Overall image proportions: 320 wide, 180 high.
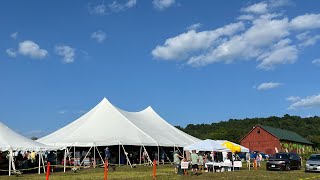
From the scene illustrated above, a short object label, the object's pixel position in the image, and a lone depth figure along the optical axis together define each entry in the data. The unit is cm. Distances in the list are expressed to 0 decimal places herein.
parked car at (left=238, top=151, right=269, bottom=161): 3429
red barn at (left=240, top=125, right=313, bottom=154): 5570
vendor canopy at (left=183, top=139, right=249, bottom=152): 1853
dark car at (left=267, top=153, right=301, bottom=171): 1992
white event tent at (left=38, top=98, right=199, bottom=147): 2356
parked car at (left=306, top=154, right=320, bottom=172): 1816
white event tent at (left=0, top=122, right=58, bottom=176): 1769
